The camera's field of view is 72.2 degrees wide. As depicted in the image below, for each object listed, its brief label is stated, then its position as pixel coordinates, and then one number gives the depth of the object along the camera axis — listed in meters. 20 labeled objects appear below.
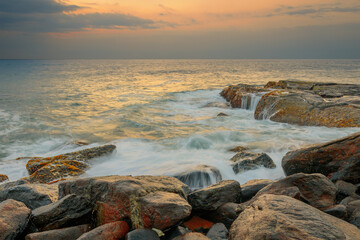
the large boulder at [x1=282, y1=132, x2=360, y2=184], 5.16
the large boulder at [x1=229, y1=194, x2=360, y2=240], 2.44
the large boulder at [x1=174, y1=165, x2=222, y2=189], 6.83
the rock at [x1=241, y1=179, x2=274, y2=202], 4.96
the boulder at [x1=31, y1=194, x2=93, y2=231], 3.60
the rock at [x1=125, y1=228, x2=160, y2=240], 3.02
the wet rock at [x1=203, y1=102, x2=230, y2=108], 19.12
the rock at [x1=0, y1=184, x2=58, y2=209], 4.39
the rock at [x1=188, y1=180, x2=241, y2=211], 4.41
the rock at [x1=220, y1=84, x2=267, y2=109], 17.05
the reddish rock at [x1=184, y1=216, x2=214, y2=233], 4.00
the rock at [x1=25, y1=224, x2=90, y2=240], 3.25
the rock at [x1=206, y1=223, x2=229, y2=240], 3.44
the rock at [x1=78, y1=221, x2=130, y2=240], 3.05
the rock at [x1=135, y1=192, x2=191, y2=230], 3.18
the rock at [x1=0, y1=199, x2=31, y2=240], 3.27
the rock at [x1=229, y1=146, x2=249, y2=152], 9.30
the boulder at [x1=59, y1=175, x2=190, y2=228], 3.43
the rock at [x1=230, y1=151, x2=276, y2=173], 7.17
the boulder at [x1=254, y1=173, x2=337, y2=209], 3.95
